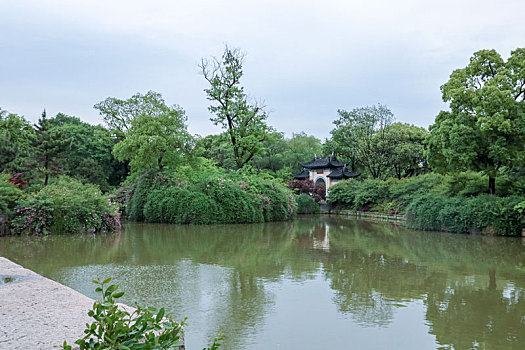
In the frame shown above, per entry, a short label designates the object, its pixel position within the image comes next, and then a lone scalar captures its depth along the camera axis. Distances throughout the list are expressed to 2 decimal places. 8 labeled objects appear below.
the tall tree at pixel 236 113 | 22.97
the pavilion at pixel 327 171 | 34.03
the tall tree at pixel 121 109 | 23.45
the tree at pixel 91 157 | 25.73
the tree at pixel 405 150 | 29.50
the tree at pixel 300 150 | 41.31
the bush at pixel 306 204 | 29.11
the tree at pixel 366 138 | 31.09
